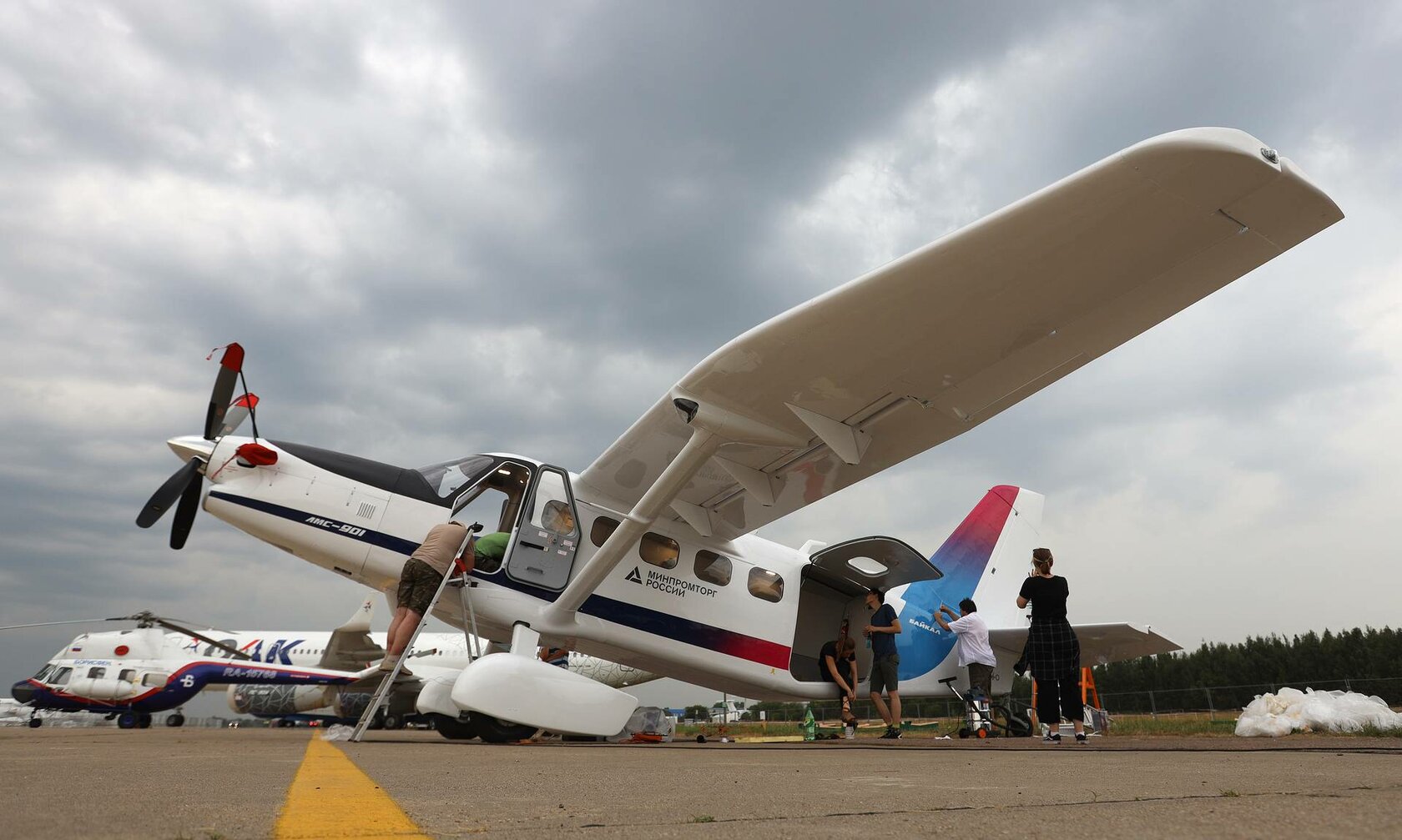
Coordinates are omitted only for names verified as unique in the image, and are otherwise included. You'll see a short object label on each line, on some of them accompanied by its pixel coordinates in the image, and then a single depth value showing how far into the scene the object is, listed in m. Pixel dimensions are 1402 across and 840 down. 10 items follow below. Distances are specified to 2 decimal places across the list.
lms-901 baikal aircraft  4.48
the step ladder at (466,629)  5.77
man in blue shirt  8.87
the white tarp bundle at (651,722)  7.84
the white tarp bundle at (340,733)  6.43
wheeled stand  9.68
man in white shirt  9.59
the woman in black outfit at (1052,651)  6.31
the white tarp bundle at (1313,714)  6.77
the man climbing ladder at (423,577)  6.45
